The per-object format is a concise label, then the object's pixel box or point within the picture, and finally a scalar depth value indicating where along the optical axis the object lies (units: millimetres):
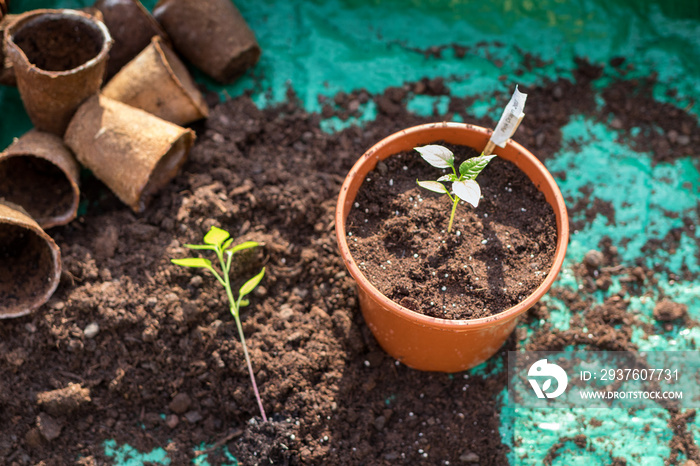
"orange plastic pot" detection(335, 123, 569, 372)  519
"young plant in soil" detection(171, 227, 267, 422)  548
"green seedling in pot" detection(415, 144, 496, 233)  497
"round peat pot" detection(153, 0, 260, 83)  666
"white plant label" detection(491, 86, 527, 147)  495
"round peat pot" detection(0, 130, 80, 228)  604
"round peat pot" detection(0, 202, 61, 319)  570
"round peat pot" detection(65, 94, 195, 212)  602
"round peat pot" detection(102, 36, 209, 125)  635
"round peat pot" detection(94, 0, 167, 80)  651
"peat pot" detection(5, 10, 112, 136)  590
